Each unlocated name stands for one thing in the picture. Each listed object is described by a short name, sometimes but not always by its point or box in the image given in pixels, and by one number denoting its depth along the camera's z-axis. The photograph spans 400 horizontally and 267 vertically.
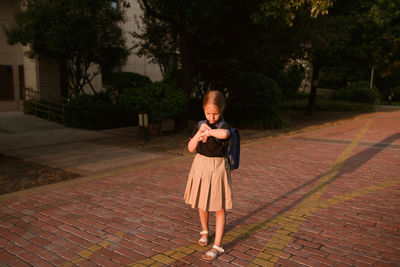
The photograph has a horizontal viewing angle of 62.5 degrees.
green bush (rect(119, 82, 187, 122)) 10.61
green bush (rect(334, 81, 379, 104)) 28.52
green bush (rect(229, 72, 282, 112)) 13.56
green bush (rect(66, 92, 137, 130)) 13.77
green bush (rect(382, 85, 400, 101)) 38.75
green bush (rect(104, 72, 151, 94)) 14.48
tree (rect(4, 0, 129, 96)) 13.20
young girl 3.11
